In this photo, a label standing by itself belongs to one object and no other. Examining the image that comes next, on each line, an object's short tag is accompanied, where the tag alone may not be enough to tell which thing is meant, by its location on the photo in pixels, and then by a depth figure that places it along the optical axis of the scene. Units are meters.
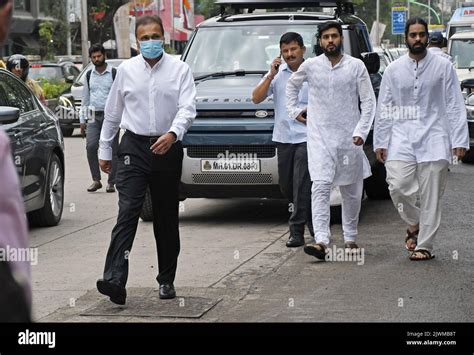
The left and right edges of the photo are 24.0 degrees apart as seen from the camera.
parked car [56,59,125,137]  25.95
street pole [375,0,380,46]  49.86
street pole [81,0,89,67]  46.13
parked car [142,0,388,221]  10.84
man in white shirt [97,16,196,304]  7.23
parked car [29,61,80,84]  32.66
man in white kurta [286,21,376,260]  8.88
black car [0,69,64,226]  10.56
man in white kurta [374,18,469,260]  8.70
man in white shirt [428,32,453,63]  15.02
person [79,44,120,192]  14.62
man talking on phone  9.68
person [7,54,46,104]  13.49
